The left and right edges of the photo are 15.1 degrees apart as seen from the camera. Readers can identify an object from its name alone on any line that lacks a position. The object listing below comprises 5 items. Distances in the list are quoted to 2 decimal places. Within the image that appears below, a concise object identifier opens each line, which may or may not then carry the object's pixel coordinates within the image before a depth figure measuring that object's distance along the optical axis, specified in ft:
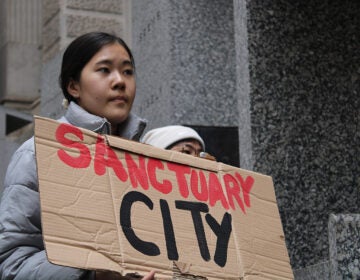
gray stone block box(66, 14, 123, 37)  44.15
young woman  13.74
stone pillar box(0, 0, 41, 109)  53.27
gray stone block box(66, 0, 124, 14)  44.09
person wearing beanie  22.08
